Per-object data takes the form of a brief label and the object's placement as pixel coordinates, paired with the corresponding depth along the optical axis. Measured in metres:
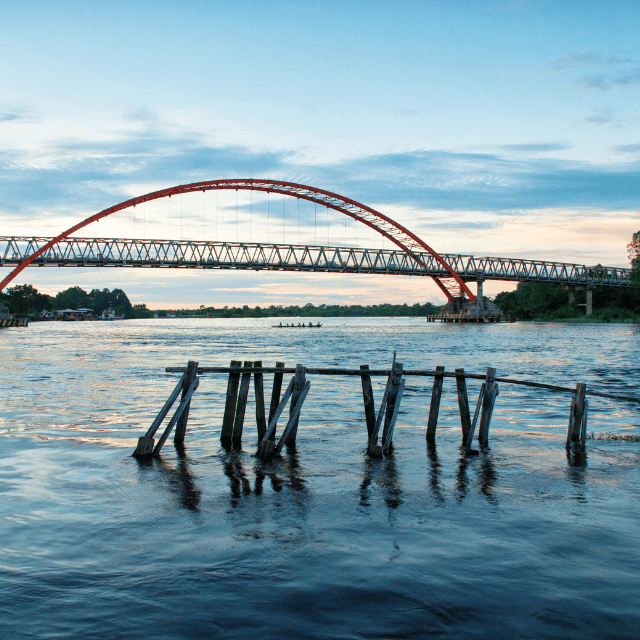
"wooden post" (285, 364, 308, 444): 12.59
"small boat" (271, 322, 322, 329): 152.15
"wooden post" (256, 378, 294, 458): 12.16
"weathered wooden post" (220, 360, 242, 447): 13.25
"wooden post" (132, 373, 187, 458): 12.23
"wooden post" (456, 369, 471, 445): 13.50
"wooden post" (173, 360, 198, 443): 12.37
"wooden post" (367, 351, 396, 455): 12.59
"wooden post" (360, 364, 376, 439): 13.41
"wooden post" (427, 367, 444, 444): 13.59
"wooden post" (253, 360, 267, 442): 13.39
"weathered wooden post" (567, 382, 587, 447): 13.06
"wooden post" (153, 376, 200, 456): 12.30
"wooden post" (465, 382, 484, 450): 13.42
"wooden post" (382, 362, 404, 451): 12.63
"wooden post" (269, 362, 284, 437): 13.53
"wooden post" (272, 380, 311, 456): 12.36
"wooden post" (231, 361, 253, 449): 13.43
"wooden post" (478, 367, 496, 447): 12.98
